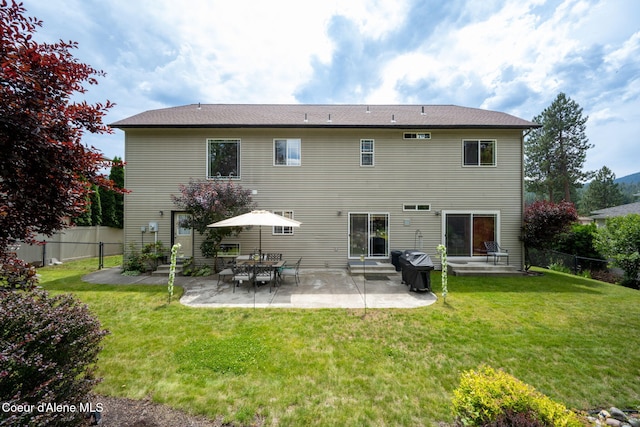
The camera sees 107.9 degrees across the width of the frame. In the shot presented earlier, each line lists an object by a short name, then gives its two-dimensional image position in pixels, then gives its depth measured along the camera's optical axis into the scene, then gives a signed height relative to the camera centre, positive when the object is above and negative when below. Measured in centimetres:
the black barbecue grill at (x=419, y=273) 674 -155
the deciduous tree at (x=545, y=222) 879 -6
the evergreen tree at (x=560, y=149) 2783 +876
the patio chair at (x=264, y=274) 686 -166
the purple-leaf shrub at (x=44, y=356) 163 -114
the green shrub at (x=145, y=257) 911 -152
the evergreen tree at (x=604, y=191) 3491 +447
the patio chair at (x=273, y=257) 895 -149
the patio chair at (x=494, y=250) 973 -126
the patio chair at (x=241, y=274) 689 -169
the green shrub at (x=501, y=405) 176 -149
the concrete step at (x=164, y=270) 879 -197
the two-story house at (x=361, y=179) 990 +175
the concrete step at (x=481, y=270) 882 -191
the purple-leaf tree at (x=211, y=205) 839 +51
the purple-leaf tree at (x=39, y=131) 199 +78
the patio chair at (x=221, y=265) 942 -186
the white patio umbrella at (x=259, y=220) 637 -3
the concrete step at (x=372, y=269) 882 -188
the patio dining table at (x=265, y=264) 707 -143
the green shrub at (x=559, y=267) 1041 -214
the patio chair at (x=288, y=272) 750 -171
